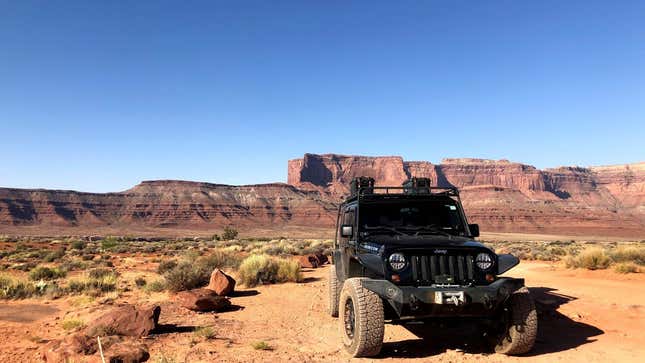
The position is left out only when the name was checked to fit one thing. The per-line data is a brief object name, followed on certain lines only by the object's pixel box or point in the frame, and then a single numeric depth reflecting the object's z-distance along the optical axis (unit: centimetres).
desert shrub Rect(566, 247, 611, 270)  1502
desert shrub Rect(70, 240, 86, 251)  3594
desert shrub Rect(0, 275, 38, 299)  1209
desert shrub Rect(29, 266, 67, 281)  1600
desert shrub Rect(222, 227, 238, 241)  5231
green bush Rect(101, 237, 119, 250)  3669
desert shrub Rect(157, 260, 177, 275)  1649
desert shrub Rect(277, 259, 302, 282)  1406
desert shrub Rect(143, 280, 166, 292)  1261
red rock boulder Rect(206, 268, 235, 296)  1109
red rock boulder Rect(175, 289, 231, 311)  905
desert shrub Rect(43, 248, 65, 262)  2513
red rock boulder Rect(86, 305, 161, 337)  645
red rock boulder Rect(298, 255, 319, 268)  1937
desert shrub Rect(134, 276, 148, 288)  1402
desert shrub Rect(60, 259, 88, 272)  1951
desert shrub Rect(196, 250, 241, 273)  1672
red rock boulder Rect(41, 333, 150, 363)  534
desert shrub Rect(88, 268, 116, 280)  1530
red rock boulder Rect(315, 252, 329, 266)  2048
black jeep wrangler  509
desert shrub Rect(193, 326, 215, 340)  675
